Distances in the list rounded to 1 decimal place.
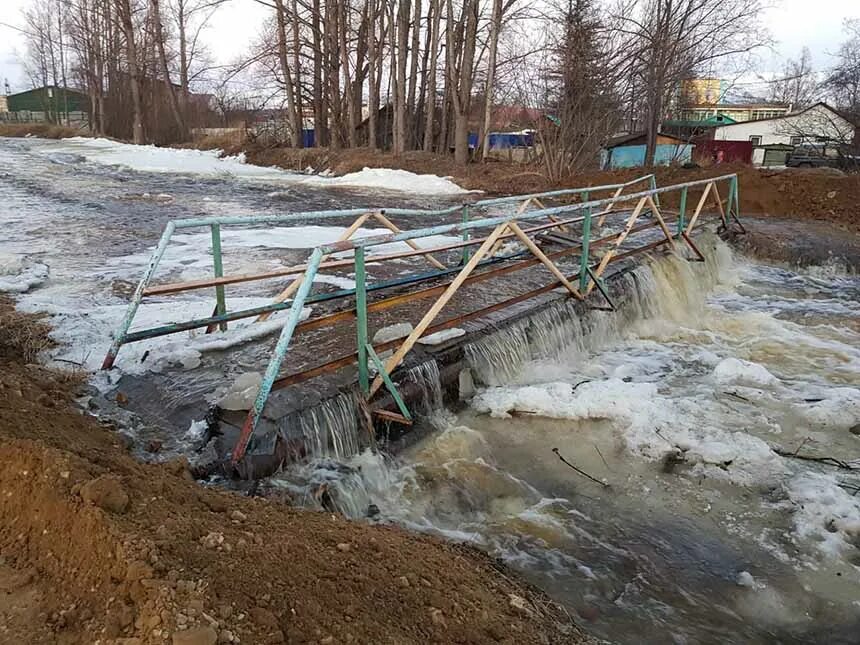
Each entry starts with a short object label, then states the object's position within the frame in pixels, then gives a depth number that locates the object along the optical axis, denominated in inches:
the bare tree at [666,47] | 882.1
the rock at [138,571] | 85.5
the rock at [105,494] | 99.3
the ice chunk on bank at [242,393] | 171.0
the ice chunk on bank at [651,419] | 191.8
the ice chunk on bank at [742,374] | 255.0
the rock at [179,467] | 135.9
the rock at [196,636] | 75.3
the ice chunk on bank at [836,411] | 221.9
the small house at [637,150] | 1012.9
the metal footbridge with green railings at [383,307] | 161.6
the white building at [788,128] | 1069.1
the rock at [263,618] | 83.2
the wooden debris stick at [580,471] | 181.7
